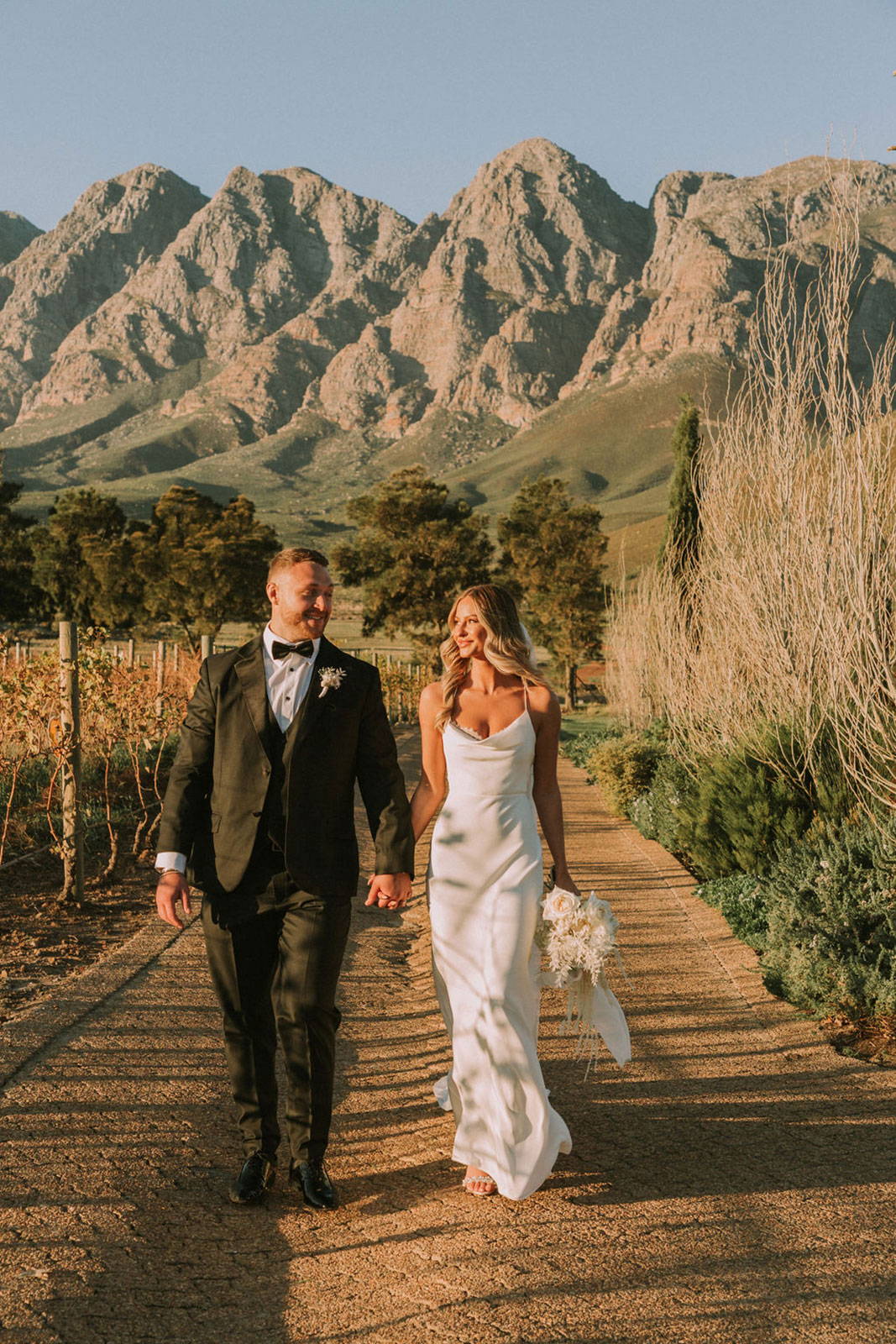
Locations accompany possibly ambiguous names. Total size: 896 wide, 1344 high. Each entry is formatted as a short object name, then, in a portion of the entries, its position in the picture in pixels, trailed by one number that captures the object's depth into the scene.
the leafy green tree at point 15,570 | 54.16
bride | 3.69
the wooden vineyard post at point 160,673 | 14.57
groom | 3.59
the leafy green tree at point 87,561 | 47.19
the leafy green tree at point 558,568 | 41.69
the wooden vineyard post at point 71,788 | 7.89
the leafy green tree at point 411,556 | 41.31
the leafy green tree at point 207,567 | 40.97
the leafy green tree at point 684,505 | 18.02
